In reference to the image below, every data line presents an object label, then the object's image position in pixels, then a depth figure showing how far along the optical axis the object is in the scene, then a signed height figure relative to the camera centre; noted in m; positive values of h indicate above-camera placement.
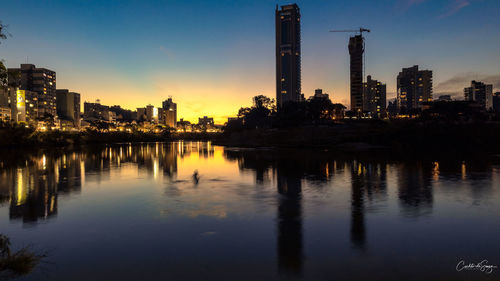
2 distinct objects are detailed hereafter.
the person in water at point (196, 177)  33.37 -4.52
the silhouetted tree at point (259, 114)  176.00 +14.07
